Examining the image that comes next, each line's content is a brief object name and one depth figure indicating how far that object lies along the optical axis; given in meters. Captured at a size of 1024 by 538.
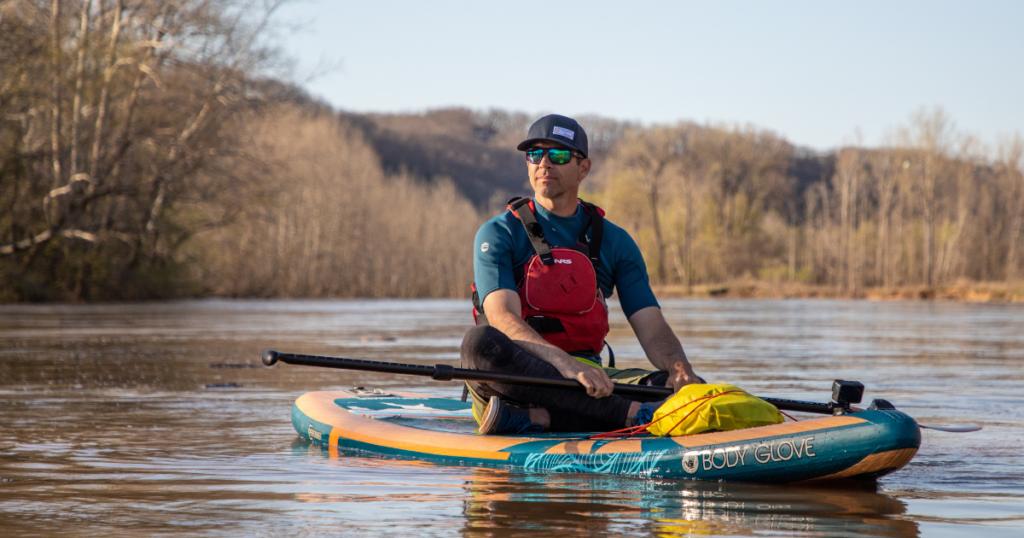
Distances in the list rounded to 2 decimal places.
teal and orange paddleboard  10.27
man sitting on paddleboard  11.73
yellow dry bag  10.87
